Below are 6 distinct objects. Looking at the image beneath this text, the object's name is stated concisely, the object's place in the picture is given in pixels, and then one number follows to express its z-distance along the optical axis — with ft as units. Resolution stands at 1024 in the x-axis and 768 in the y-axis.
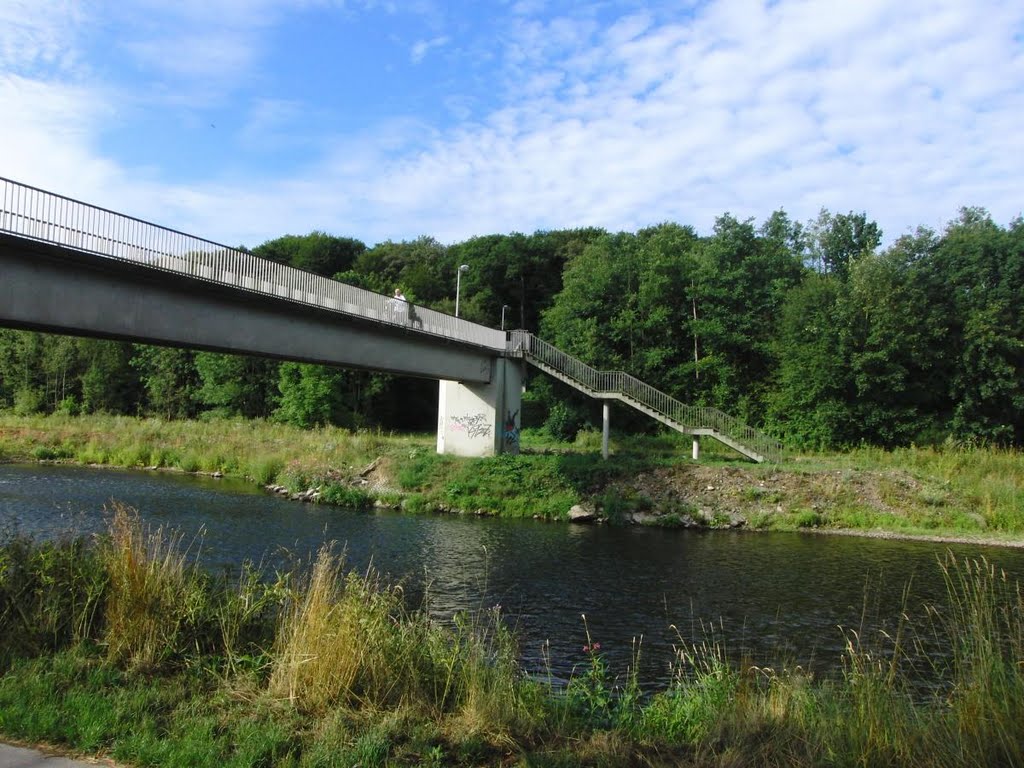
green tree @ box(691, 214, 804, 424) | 142.00
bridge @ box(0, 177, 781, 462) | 54.49
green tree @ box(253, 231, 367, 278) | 241.14
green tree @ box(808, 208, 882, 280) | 185.39
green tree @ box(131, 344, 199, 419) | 212.84
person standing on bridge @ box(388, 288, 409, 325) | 97.86
